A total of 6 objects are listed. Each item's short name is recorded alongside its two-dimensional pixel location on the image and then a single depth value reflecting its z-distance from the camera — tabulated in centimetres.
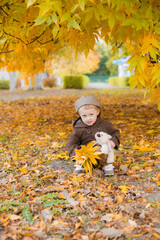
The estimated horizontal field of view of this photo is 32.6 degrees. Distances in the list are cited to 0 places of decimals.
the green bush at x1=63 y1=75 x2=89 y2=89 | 2291
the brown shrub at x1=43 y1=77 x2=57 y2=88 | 2622
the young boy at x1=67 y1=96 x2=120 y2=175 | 317
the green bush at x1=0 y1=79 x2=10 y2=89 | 2544
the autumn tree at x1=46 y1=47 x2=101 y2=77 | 2315
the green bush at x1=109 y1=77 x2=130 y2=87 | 2745
